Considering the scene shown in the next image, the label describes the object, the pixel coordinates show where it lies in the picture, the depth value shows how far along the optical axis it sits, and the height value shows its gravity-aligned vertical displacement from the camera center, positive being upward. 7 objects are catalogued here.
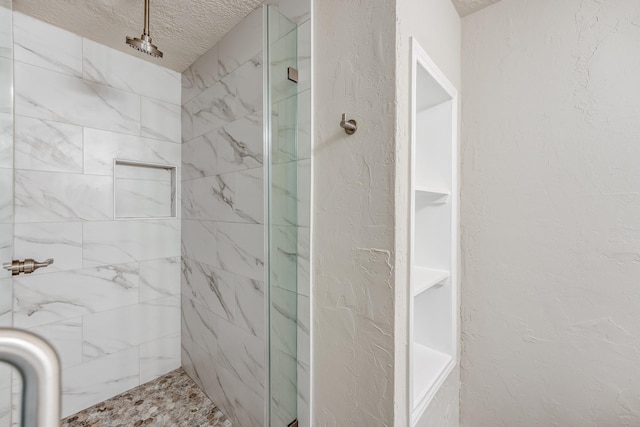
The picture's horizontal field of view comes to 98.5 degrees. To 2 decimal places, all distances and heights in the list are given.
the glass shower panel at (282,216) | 0.88 -0.01
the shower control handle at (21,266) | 0.96 -0.20
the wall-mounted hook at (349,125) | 0.77 +0.25
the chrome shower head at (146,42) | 0.96 +0.59
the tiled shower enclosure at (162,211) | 0.92 +0.00
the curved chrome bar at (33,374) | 0.24 -0.15
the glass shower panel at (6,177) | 0.86 +0.11
